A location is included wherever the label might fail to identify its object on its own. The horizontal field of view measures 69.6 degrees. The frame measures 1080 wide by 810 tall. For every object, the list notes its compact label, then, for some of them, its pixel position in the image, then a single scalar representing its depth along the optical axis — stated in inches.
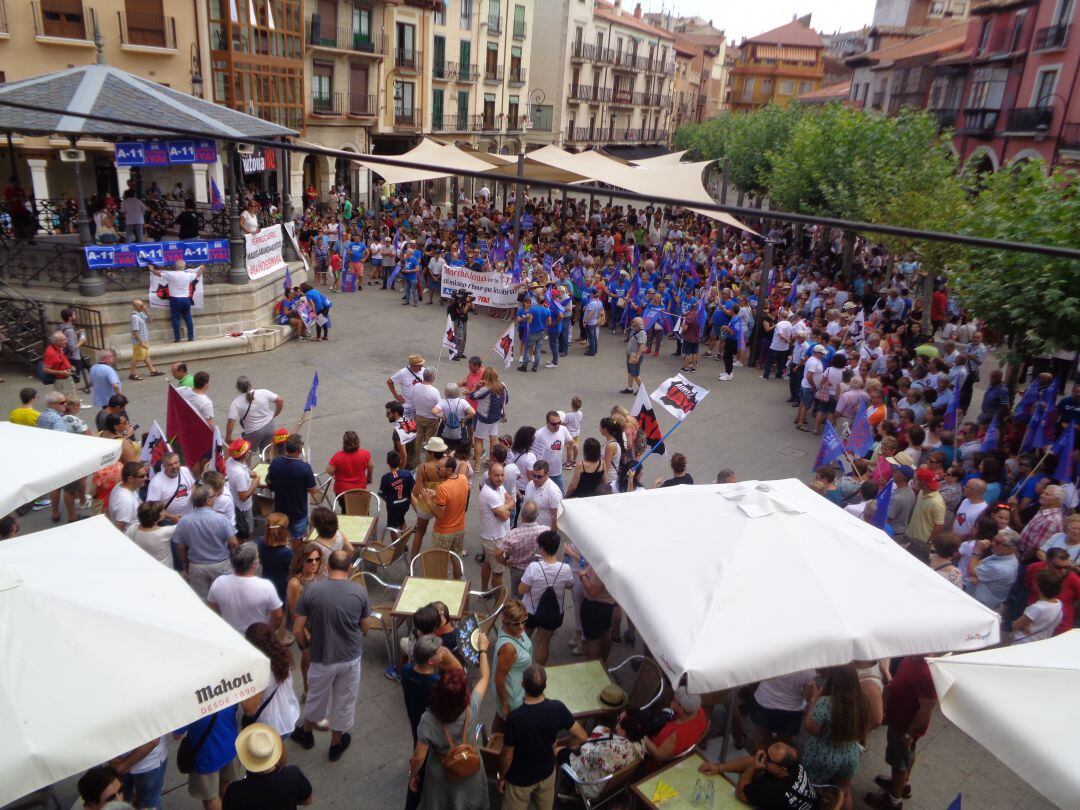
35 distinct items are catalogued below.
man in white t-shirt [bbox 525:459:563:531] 274.4
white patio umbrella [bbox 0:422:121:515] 223.8
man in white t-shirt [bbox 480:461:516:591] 270.7
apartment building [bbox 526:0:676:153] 2084.2
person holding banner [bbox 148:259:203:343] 530.3
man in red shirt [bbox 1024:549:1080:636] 227.9
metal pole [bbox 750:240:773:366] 585.9
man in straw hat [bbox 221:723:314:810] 154.4
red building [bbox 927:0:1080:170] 993.5
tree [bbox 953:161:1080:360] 362.6
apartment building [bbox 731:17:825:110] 2795.3
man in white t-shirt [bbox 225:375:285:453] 339.9
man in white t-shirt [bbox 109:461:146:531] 253.1
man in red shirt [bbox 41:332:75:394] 409.4
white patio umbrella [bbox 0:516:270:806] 130.9
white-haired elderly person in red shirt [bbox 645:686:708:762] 191.5
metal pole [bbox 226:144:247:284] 591.5
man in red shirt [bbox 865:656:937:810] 201.6
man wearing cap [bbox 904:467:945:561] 289.1
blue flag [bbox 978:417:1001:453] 371.9
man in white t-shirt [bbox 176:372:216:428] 308.5
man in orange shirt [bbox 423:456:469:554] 272.5
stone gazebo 519.5
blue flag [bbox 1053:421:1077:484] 319.9
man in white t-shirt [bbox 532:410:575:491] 319.9
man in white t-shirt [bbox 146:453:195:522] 262.5
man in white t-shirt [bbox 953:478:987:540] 281.9
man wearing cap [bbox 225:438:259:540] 281.0
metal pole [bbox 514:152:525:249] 661.8
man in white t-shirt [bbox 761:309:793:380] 561.6
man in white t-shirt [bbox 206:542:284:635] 208.1
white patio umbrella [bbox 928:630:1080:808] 139.3
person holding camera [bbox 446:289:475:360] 550.9
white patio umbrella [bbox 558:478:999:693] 169.3
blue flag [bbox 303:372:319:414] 352.2
